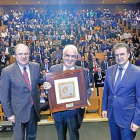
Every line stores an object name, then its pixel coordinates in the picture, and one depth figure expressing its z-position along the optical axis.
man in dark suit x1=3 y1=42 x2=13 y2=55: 8.53
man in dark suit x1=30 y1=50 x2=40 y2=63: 7.68
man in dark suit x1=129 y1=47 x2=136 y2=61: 8.07
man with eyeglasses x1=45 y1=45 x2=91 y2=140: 1.91
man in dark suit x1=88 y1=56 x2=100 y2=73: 6.88
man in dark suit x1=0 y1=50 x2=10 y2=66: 7.66
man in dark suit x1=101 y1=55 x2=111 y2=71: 7.10
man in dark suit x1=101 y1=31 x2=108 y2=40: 10.70
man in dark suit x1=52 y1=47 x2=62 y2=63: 7.89
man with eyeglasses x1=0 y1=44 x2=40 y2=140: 1.86
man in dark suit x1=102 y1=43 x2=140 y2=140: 1.78
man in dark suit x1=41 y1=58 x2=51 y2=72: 7.07
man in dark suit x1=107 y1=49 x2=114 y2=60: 8.09
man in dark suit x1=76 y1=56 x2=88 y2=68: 7.07
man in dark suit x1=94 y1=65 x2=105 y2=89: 5.83
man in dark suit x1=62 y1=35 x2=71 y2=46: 9.87
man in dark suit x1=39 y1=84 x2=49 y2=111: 4.07
